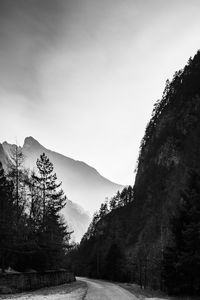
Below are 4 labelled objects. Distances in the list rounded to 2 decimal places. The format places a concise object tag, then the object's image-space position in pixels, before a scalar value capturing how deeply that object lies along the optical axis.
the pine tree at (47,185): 54.78
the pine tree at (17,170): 43.81
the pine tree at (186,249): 26.12
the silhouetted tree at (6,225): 33.28
